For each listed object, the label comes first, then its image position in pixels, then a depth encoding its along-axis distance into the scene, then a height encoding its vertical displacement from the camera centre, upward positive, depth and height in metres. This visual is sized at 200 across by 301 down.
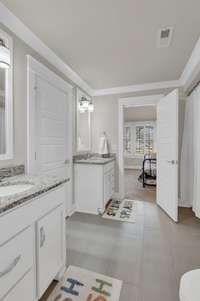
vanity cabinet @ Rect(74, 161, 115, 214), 2.88 -0.73
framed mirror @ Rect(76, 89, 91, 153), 3.12 +0.46
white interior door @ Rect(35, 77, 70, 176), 2.05 +0.22
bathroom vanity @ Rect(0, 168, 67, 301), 0.87 -0.58
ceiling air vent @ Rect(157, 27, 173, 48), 1.82 +1.27
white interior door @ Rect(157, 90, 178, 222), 2.60 -0.14
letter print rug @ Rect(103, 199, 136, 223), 2.75 -1.17
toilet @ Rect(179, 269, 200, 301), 0.79 -0.71
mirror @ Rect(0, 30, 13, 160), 1.56 +0.37
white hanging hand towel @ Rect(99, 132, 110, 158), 3.59 -0.05
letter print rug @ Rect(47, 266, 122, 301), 1.31 -1.19
